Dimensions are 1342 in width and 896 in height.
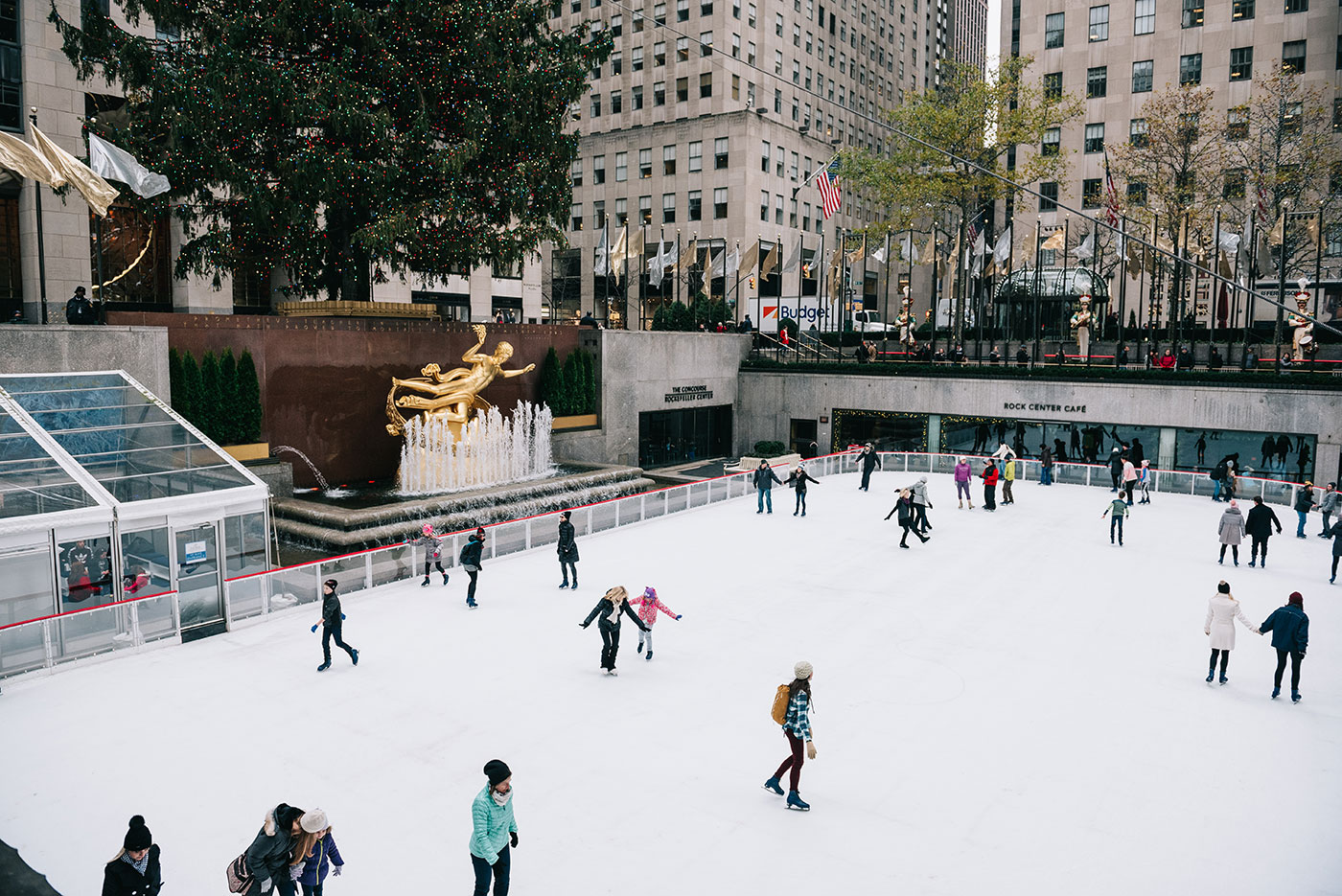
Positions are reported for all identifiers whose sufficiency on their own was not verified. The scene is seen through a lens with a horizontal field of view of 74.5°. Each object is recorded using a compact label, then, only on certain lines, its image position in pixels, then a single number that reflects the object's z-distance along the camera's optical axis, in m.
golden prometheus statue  24.98
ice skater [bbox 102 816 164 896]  6.00
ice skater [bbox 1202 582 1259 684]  11.24
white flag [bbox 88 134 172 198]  19.44
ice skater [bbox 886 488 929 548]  19.45
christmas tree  23.14
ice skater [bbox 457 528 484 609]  14.94
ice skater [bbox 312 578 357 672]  11.74
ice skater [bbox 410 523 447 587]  16.58
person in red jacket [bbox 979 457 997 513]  24.19
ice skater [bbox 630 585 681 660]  12.38
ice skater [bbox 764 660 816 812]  8.27
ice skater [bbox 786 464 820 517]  23.58
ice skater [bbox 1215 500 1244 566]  17.38
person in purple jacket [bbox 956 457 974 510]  24.37
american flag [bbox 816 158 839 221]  35.81
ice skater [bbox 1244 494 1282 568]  17.19
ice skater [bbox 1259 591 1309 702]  10.68
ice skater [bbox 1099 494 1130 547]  19.77
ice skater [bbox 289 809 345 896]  6.10
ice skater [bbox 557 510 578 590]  15.88
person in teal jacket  6.40
